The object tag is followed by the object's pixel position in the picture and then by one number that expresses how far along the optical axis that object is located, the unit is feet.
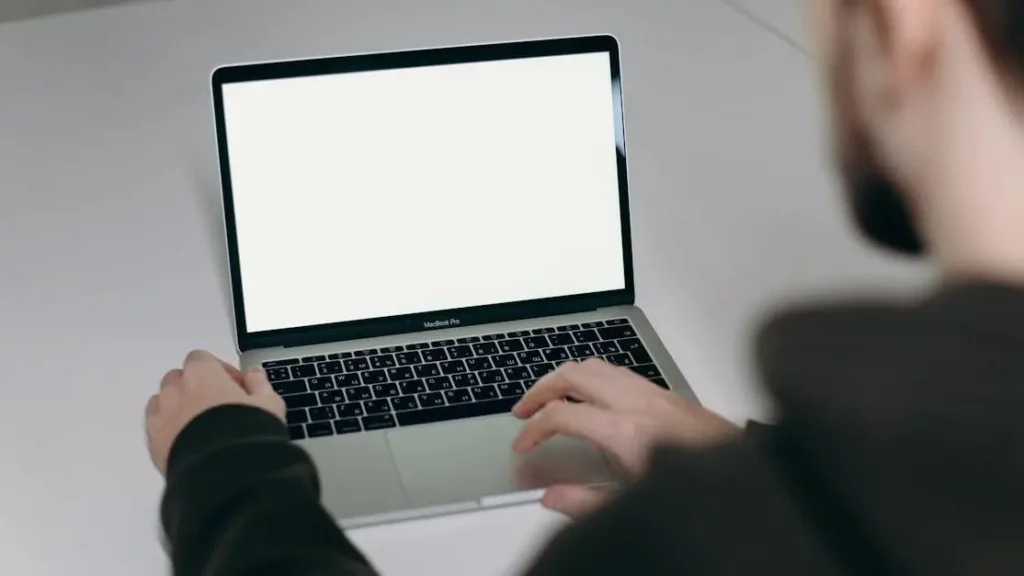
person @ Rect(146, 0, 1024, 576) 2.90
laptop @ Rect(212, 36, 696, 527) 5.34
